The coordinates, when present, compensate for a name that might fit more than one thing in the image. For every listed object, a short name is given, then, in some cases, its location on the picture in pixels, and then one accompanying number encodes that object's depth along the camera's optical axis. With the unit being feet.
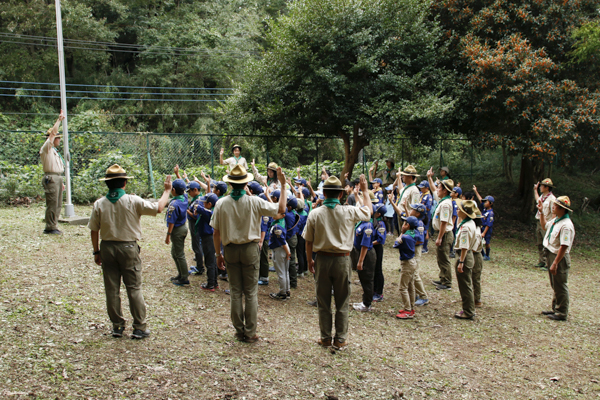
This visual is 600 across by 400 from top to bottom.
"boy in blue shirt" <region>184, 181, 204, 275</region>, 24.81
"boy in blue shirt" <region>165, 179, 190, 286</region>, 23.47
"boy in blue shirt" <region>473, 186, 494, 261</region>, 37.09
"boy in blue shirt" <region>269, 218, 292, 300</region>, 24.32
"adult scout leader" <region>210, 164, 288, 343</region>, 17.54
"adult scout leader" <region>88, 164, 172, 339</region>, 16.53
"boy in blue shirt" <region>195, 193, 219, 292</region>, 24.27
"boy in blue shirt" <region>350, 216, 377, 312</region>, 22.43
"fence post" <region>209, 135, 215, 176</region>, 49.47
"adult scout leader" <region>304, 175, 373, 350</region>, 17.78
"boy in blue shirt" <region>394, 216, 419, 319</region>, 23.09
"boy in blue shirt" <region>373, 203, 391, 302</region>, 24.72
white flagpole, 33.91
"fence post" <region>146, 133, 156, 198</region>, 48.69
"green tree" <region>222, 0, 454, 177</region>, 45.83
